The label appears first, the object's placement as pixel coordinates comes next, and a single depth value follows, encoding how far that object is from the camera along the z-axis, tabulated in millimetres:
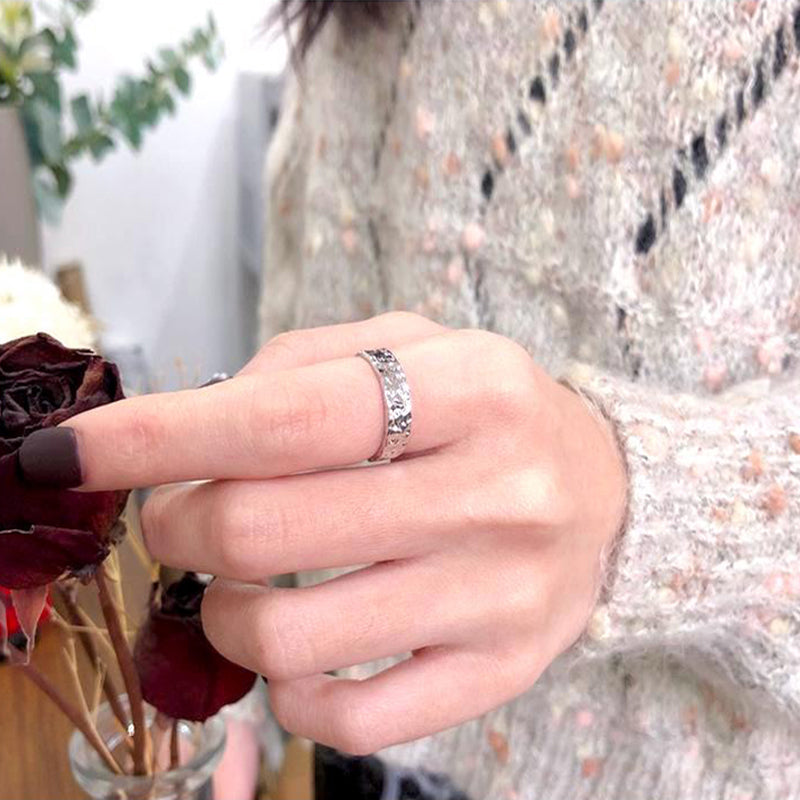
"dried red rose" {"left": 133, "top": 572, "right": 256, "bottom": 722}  259
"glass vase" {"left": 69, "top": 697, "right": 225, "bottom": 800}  281
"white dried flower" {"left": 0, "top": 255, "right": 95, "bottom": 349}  241
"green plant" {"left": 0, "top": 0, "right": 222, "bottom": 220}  864
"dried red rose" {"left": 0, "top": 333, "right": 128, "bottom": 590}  202
